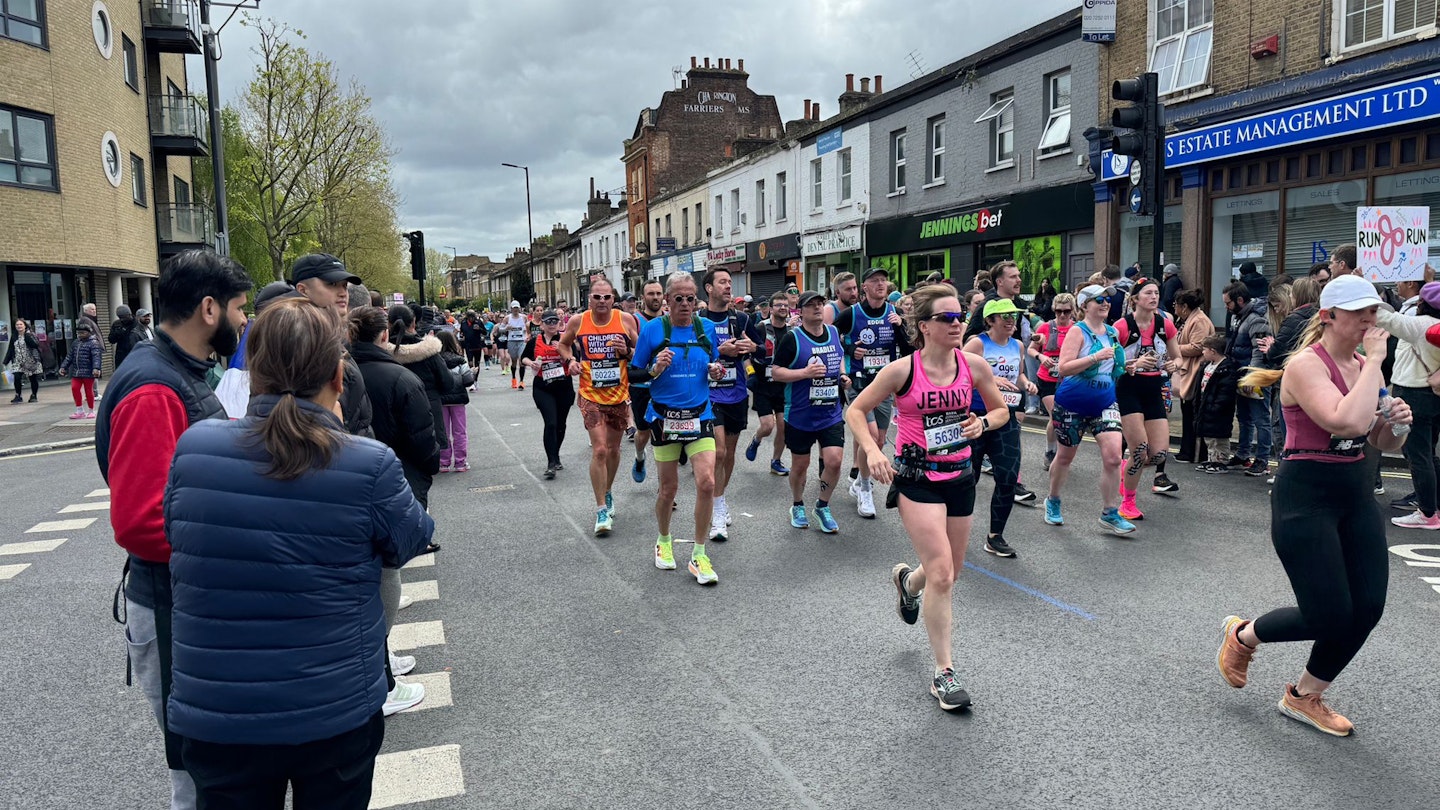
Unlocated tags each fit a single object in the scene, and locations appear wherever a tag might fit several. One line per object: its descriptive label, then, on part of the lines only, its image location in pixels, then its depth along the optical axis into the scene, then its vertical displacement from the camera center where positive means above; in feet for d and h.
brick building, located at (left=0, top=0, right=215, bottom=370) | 70.44 +14.22
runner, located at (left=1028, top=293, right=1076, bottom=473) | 29.91 -1.28
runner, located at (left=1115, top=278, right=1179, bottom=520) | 23.79 -2.49
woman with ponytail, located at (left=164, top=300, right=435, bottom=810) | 6.88 -1.82
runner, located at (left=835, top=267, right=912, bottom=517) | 27.53 -0.67
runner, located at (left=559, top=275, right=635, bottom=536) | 24.59 -1.63
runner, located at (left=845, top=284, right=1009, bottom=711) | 13.96 -1.98
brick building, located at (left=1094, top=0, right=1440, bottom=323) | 43.39 +8.59
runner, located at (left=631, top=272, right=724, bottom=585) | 20.12 -1.75
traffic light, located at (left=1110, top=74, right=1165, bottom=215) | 35.83 +6.43
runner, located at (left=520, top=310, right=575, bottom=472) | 31.99 -2.47
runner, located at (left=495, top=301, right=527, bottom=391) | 77.30 -1.29
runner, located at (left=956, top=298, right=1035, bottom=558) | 21.26 -2.14
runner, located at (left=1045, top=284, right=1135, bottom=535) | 22.80 -2.11
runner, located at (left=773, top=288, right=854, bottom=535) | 24.22 -2.44
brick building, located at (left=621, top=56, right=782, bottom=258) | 161.38 +31.58
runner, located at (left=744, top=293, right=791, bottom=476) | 30.68 -2.47
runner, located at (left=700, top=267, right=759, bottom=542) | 25.32 -2.05
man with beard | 8.43 -0.84
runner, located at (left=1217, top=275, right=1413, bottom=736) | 12.17 -2.48
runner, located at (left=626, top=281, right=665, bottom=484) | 25.52 -1.97
